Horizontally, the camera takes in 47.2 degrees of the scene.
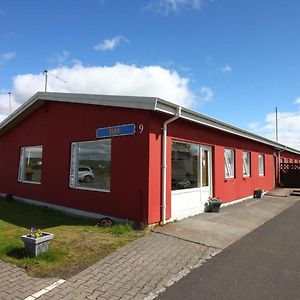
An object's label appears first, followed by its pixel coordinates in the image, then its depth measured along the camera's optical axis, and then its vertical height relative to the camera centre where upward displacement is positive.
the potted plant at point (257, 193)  16.48 -0.59
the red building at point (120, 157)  8.62 +0.72
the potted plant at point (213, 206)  11.19 -0.84
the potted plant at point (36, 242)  5.97 -1.11
